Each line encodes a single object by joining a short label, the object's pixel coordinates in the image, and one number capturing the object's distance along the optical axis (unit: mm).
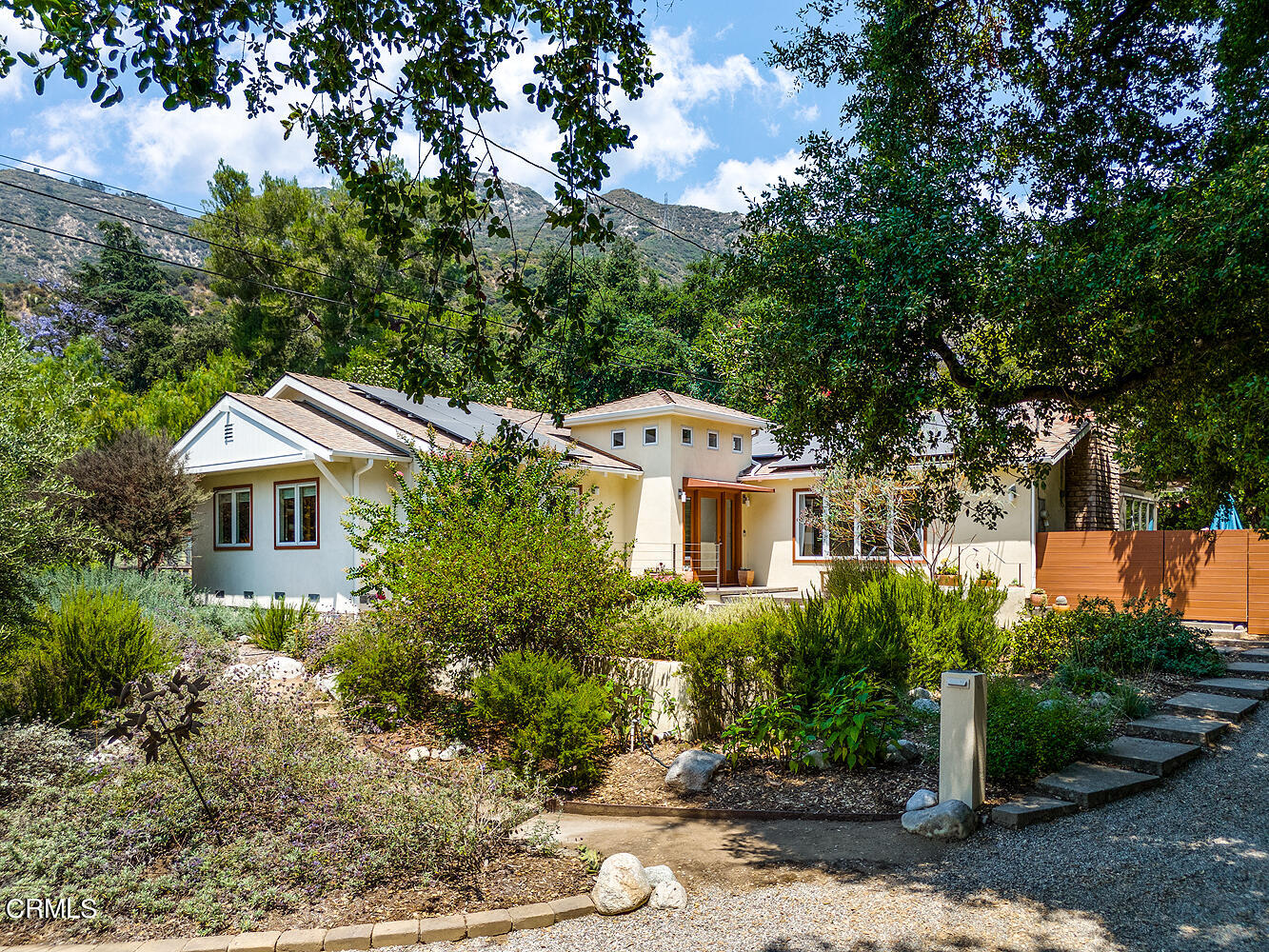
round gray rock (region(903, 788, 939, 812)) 5332
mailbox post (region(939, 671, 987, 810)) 5160
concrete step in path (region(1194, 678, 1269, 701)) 8109
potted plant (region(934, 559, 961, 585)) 13233
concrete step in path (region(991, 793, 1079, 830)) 5023
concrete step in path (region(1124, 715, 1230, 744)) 6551
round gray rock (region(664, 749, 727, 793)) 6340
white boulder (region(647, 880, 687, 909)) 4219
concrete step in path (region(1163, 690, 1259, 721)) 7266
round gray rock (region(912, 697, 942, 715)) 7336
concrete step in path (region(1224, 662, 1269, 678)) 9078
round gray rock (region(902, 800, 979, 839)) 4945
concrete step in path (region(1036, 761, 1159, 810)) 5324
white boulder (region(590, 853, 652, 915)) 4172
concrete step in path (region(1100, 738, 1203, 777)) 5871
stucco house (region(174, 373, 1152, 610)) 14852
